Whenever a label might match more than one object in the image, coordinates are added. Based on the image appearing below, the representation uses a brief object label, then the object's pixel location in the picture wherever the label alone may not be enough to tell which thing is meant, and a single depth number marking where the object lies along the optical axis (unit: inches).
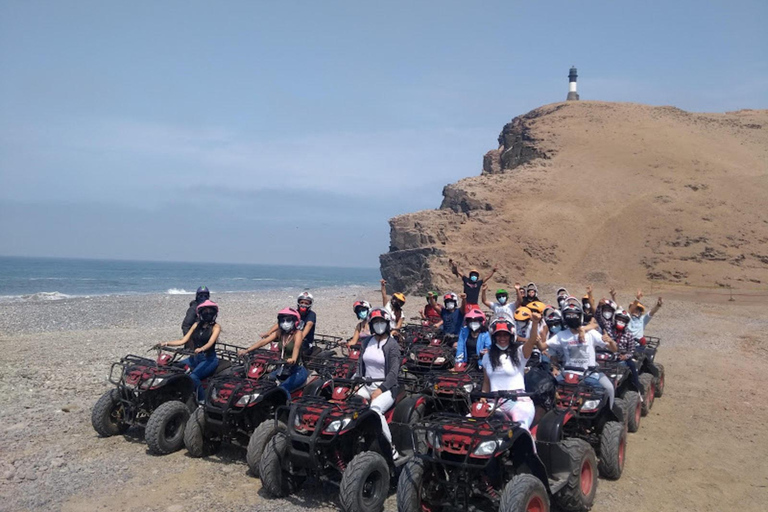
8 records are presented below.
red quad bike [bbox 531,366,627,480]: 295.4
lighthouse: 3592.5
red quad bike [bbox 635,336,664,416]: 436.1
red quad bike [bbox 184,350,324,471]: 293.7
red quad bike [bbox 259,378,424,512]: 241.9
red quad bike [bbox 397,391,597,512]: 207.0
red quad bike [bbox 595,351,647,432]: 356.5
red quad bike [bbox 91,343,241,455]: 317.4
